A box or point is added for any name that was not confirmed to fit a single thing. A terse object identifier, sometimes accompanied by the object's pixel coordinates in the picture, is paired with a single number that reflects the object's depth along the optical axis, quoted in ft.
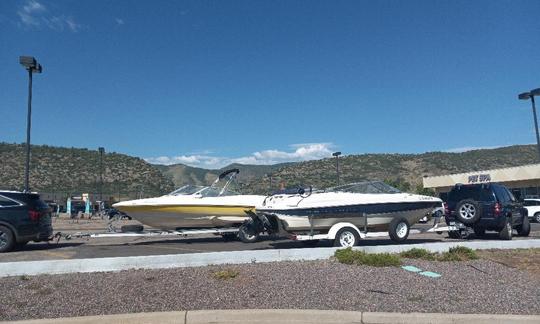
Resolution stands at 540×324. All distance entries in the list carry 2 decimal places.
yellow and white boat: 47.50
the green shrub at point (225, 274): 25.77
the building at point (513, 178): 142.92
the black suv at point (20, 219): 41.60
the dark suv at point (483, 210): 45.73
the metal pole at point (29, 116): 71.87
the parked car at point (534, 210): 84.58
